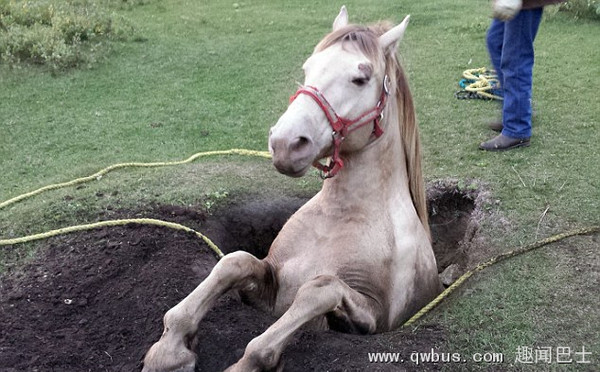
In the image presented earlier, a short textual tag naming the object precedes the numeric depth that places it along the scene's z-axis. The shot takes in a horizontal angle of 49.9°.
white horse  2.49
